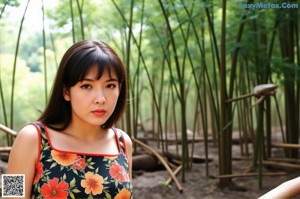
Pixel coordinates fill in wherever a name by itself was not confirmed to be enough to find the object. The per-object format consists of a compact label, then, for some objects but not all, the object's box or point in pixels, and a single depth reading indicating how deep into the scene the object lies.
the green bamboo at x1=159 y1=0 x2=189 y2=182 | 3.62
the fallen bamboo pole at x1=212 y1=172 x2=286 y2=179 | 3.24
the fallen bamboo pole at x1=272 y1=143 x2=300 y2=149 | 2.74
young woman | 0.96
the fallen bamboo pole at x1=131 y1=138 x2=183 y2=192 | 3.32
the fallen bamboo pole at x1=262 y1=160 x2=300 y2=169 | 3.26
